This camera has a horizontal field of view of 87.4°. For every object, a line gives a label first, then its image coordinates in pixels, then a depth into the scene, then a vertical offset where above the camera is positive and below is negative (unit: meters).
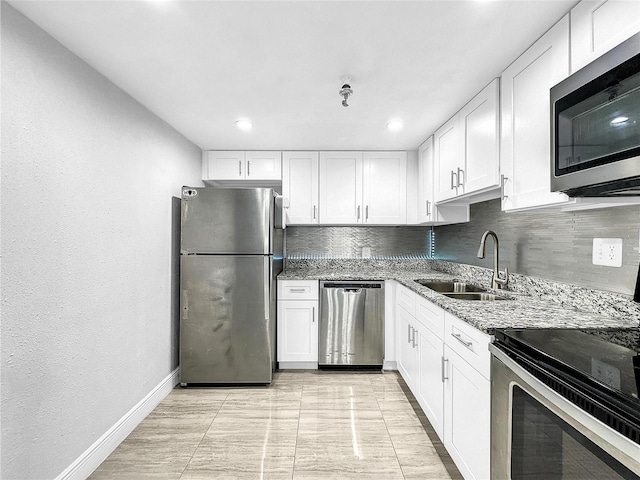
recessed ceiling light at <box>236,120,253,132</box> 2.72 +0.97
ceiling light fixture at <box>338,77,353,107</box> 1.97 +0.92
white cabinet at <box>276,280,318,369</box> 3.25 -0.77
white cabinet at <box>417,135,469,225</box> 3.08 +0.34
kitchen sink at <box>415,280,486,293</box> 2.85 -0.37
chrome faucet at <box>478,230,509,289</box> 2.31 -0.19
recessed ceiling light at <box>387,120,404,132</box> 2.72 +0.98
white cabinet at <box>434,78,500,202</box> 1.95 +0.65
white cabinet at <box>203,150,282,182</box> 3.56 +0.82
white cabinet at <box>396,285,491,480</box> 1.42 -0.74
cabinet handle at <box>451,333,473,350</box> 1.54 -0.47
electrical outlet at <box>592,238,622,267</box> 1.48 -0.03
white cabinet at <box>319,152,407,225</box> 3.59 +0.63
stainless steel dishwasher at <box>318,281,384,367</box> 3.22 -0.78
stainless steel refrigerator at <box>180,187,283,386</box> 2.90 -0.39
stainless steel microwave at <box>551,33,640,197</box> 0.98 +0.39
